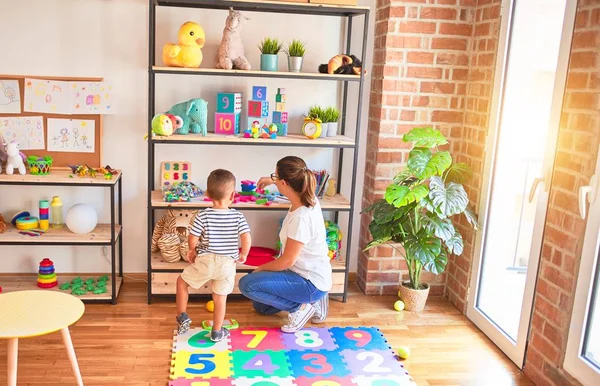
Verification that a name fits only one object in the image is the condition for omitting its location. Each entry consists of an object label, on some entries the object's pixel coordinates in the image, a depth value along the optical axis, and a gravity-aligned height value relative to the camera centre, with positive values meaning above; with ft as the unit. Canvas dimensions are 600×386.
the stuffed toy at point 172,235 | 11.20 -2.99
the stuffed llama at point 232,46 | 10.62 +0.66
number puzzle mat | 8.77 -4.31
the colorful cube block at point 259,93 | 11.44 -0.15
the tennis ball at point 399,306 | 11.54 -4.14
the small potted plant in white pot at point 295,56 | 11.05 +0.58
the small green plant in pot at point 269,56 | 10.85 +0.54
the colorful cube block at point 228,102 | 11.23 -0.36
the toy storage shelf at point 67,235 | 10.54 -2.98
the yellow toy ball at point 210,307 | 11.04 -4.19
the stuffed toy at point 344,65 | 10.96 +0.46
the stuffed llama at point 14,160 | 10.56 -1.61
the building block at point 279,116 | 11.43 -0.59
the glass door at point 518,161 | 9.07 -1.06
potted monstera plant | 10.14 -2.11
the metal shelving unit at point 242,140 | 10.45 -1.02
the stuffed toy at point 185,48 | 10.39 +0.56
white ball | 10.95 -2.69
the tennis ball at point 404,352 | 9.62 -4.21
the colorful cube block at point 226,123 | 11.23 -0.77
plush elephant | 10.92 -0.61
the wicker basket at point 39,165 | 10.64 -1.68
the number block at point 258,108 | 11.39 -0.46
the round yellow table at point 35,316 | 6.79 -2.94
